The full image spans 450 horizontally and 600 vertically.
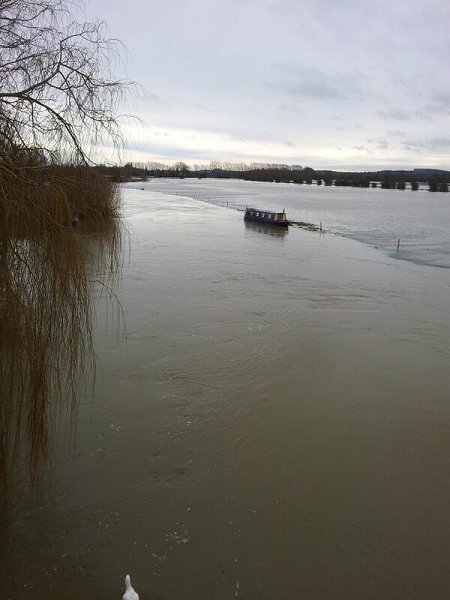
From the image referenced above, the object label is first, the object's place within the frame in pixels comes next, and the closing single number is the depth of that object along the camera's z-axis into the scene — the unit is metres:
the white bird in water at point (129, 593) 4.48
